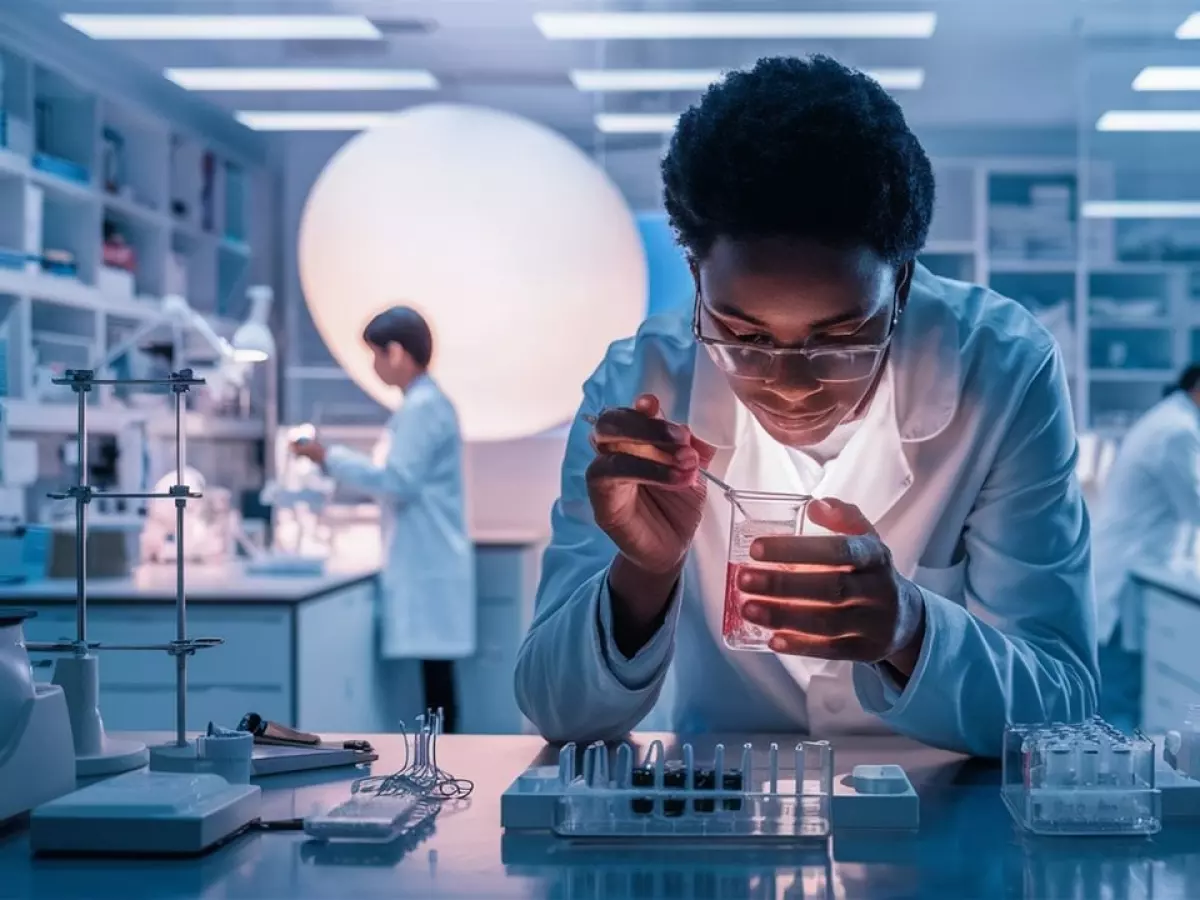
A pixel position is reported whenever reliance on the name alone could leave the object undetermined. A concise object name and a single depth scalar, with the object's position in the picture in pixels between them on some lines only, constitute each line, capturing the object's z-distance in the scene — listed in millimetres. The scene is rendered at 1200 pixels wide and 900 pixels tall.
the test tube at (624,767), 1092
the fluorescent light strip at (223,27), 5504
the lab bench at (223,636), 3504
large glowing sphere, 4316
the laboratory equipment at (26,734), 1137
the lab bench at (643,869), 955
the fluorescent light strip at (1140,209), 6879
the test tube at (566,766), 1122
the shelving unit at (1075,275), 6879
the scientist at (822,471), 1277
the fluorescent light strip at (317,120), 6938
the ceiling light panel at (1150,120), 6597
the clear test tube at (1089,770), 1112
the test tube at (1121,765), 1111
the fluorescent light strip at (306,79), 6344
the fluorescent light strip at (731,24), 5375
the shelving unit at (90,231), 5016
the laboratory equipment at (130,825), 1041
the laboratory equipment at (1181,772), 1145
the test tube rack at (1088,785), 1100
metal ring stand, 1299
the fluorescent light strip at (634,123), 6493
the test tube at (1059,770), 1111
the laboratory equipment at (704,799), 1062
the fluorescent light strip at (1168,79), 6188
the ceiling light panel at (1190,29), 5676
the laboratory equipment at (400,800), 1079
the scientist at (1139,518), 4977
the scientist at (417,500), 4559
